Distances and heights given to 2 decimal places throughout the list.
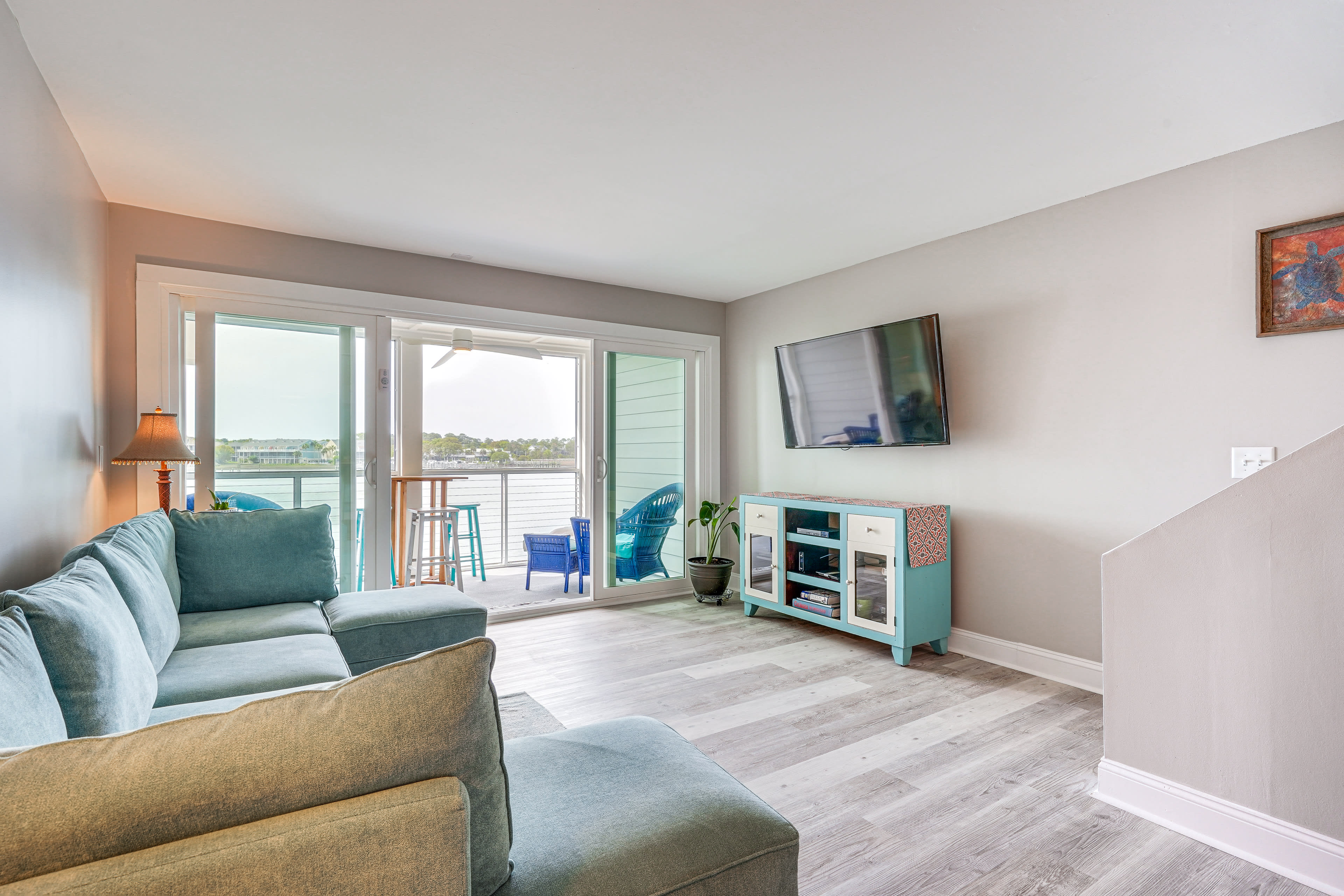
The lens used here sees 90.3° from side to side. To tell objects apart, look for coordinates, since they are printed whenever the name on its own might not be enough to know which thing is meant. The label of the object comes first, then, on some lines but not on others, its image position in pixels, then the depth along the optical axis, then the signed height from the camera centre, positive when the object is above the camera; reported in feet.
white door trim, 11.04 +2.94
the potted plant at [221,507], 10.50 -0.72
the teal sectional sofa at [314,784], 2.18 -1.29
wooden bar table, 17.48 -1.77
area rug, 8.80 -3.59
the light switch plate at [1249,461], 8.46 -0.14
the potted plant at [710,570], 16.07 -2.75
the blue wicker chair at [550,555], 18.08 -2.66
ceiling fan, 17.25 +3.11
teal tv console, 11.45 -2.07
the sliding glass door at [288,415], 11.71 +0.84
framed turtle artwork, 7.99 +2.13
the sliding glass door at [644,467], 16.20 -0.27
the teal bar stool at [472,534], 20.15 -2.30
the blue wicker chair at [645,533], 16.53 -1.91
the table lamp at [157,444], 9.60 +0.26
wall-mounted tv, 11.86 +1.29
